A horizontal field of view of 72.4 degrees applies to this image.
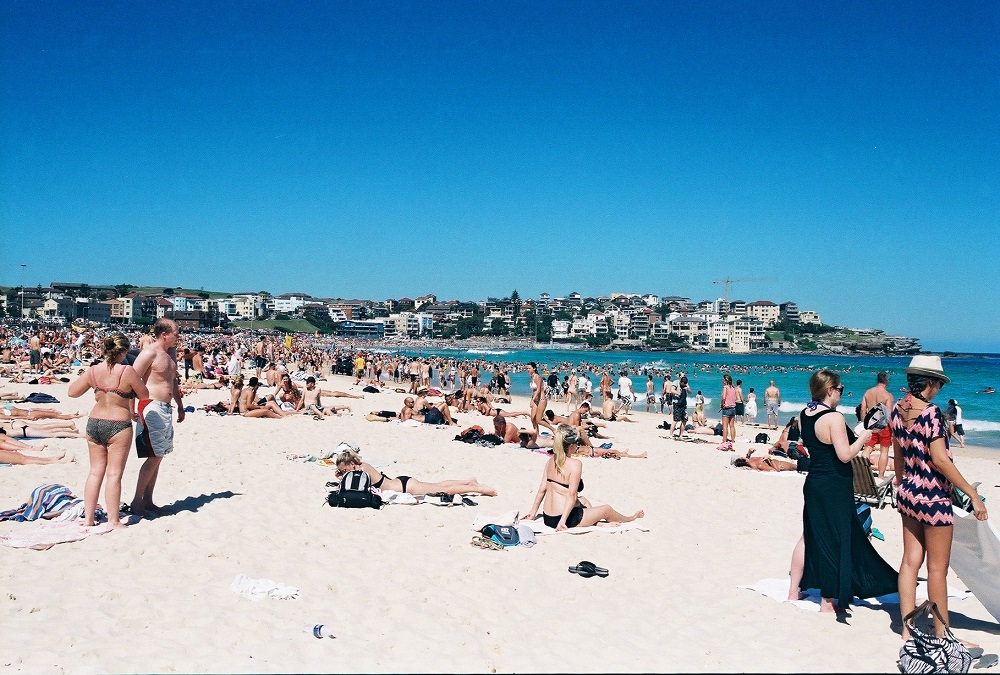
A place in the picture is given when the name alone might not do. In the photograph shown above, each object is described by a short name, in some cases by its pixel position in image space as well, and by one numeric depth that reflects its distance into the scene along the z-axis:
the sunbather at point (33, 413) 11.05
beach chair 7.59
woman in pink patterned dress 3.72
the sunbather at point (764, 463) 10.16
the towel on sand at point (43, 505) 5.48
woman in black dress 4.18
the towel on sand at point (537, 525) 6.16
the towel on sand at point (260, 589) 4.26
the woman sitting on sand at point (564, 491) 6.20
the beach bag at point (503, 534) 5.73
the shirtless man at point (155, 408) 5.61
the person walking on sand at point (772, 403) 18.97
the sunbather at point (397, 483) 7.19
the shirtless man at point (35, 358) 22.89
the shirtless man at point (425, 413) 13.75
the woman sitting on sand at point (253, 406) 13.40
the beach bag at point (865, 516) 4.79
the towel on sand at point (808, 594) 4.49
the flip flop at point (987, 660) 3.61
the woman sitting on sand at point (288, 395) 14.75
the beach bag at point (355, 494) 6.68
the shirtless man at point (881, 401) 9.26
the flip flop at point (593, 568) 5.12
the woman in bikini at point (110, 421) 5.28
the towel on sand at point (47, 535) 4.85
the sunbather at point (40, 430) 9.74
